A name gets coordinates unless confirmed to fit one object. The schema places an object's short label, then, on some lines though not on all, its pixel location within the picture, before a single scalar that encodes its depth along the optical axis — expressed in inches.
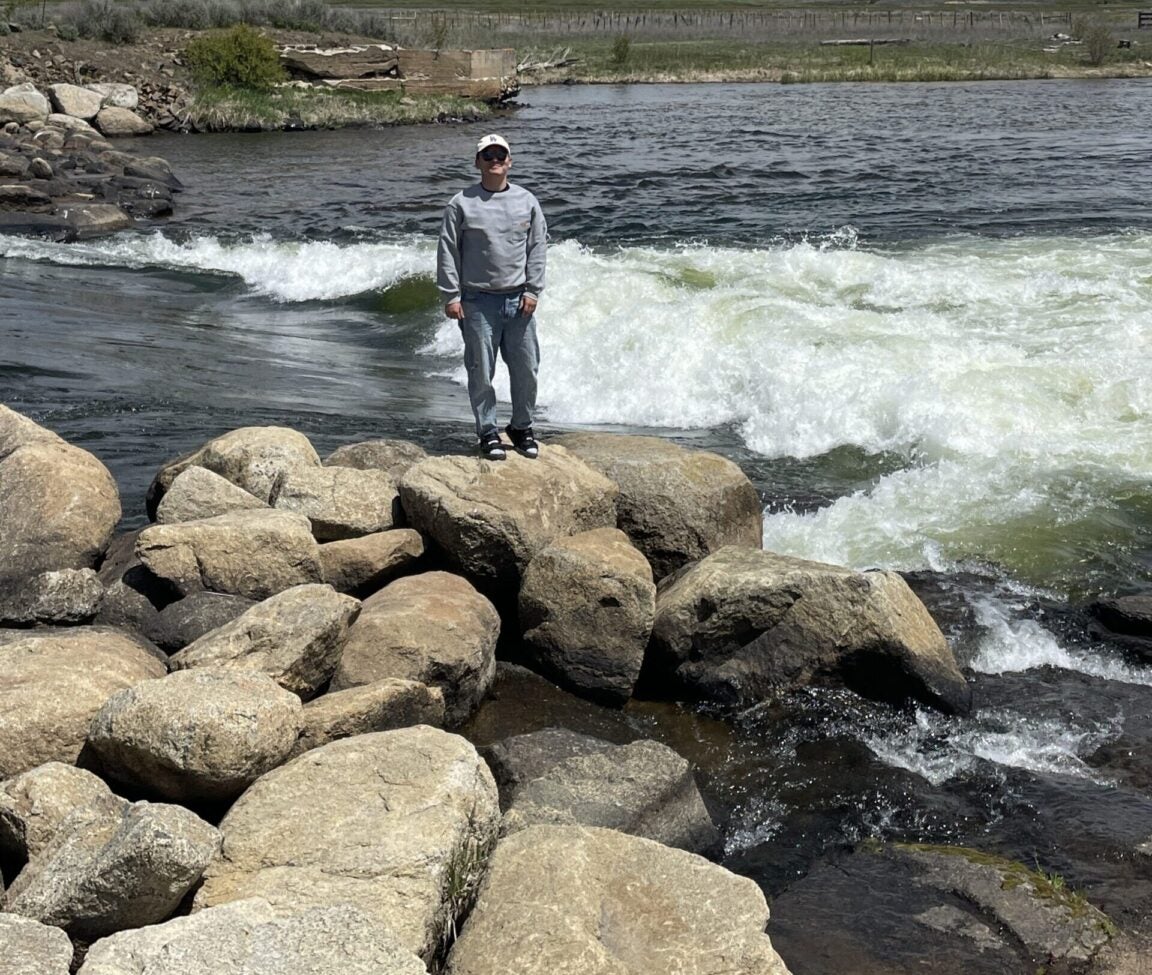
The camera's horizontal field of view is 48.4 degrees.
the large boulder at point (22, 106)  1238.3
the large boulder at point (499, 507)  294.5
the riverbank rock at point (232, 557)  283.4
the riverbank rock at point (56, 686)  213.6
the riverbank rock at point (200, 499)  309.3
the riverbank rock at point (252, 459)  325.7
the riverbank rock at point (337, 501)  309.6
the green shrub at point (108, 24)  1651.1
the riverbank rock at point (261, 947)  147.1
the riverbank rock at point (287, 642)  242.2
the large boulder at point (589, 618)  281.4
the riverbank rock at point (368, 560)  296.0
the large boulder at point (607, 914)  164.6
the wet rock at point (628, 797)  219.3
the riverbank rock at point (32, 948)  147.6
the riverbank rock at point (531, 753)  235.0
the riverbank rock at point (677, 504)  320.8
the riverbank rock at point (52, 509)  296.7
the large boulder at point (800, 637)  278.5
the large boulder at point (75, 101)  1366.9
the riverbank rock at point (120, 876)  170.4
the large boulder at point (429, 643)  257.1
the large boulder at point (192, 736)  200.2
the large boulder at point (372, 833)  174.7
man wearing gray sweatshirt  299.7
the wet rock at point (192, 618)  271.4
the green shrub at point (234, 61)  1568.7
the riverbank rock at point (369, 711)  224.8
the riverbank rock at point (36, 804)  190.1
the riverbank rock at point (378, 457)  348.8
